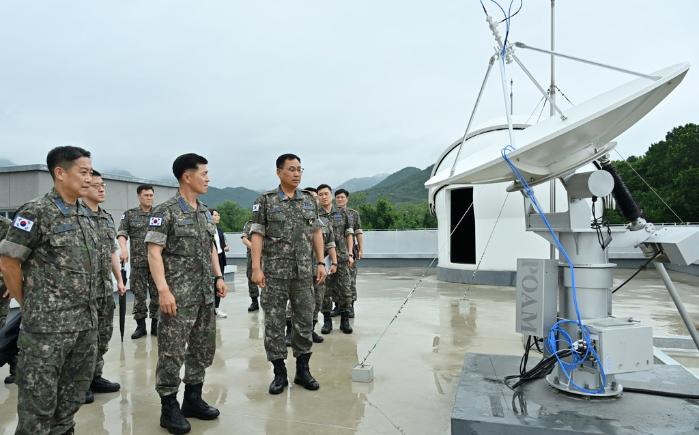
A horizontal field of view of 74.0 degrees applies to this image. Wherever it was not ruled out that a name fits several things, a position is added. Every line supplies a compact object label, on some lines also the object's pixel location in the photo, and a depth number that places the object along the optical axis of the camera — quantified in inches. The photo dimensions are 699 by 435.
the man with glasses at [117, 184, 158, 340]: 219.3
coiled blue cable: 111.3
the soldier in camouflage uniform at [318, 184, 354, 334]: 241.0
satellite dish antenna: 108.9
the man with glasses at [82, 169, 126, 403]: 138.5
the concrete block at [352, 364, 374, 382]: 158.1
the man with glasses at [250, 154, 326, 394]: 152.5
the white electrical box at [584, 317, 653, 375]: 108.0
